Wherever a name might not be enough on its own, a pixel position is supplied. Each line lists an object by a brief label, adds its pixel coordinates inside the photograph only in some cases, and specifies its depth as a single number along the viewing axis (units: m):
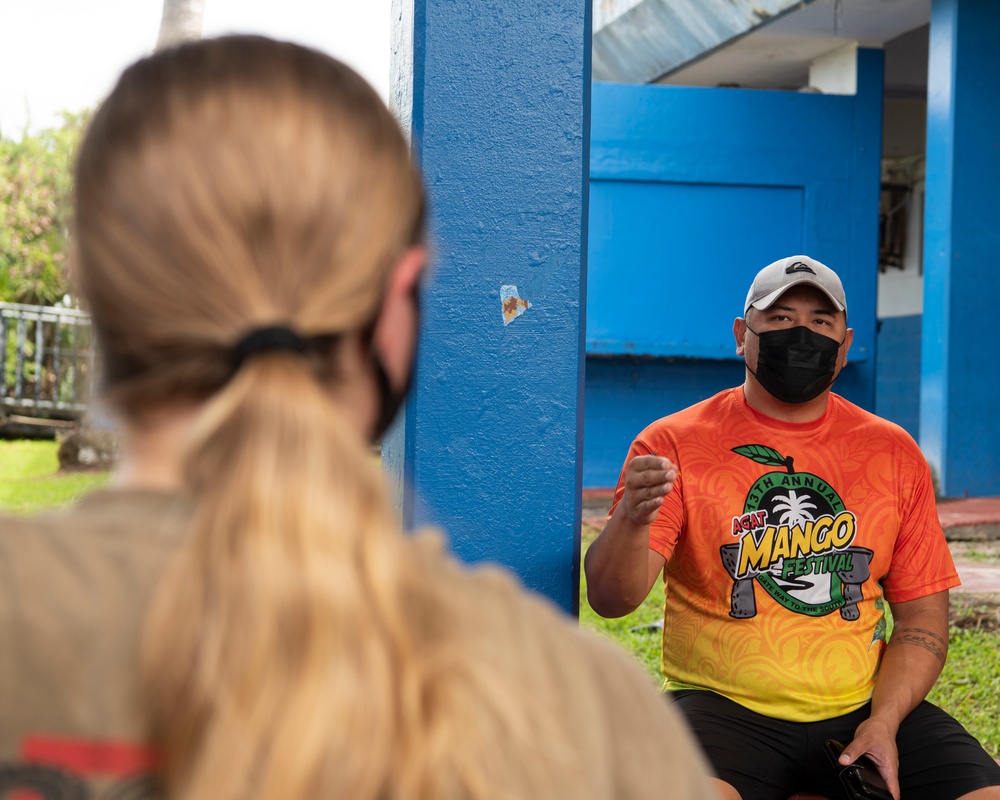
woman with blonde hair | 0.78
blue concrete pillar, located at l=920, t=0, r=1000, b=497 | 7.19
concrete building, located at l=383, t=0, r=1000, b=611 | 7.23
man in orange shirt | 2.37
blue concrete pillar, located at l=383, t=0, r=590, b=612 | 2.38
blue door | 7.75
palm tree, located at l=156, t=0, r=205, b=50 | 6.57
